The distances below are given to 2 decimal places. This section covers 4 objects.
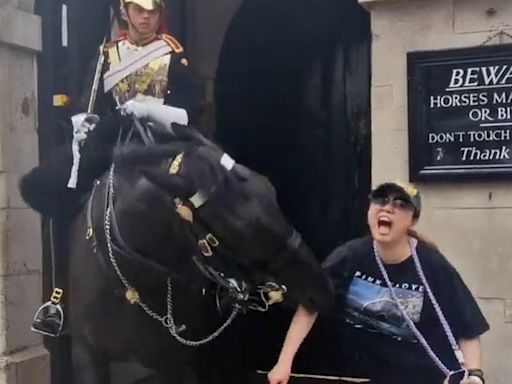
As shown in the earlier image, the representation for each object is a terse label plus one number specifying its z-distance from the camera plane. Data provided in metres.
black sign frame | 4.31
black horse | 3.40
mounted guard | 4.23
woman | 3.58
